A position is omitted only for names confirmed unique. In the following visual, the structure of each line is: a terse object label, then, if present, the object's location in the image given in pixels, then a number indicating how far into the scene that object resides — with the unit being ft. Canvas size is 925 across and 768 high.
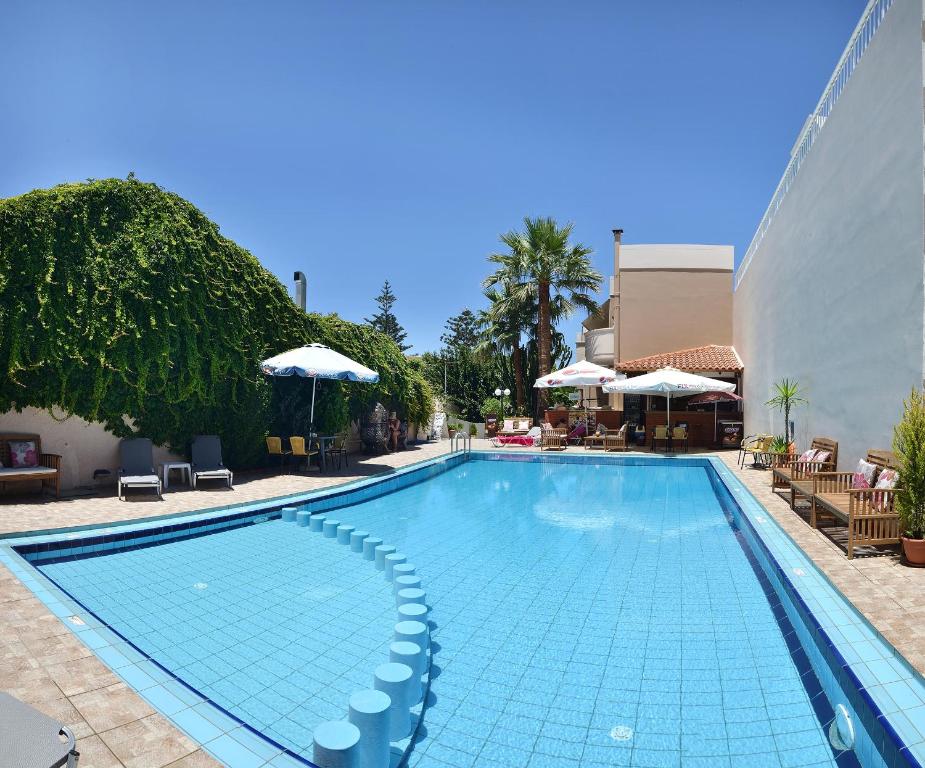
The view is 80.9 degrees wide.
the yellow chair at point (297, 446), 40.32
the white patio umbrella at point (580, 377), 61.67
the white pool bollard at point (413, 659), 12.10
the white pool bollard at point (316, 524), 27.05
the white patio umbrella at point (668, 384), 53.11
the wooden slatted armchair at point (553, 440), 60.44
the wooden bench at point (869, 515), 19.21
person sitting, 58.59
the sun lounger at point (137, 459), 32.04
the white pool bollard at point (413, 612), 14.74
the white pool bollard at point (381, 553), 21.35
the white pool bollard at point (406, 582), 17.75
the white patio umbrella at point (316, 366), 37.60
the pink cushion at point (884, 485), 19.98
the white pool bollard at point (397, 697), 10.78
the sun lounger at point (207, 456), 35.25
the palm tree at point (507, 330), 89.86
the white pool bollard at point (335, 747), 8.42
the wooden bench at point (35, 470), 27.68
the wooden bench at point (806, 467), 28.99
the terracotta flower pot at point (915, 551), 18.17
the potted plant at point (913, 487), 18.24
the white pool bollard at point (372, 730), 9.36
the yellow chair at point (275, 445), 41.24
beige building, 75.20
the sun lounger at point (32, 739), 5.96
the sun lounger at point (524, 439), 67.33
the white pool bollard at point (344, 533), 24.91
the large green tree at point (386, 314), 224.12
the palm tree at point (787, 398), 39.99
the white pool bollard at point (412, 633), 13.62
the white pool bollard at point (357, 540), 23.82
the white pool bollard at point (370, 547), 22.77
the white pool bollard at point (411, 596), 16.28
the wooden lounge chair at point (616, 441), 59.11
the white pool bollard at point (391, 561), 20.36
